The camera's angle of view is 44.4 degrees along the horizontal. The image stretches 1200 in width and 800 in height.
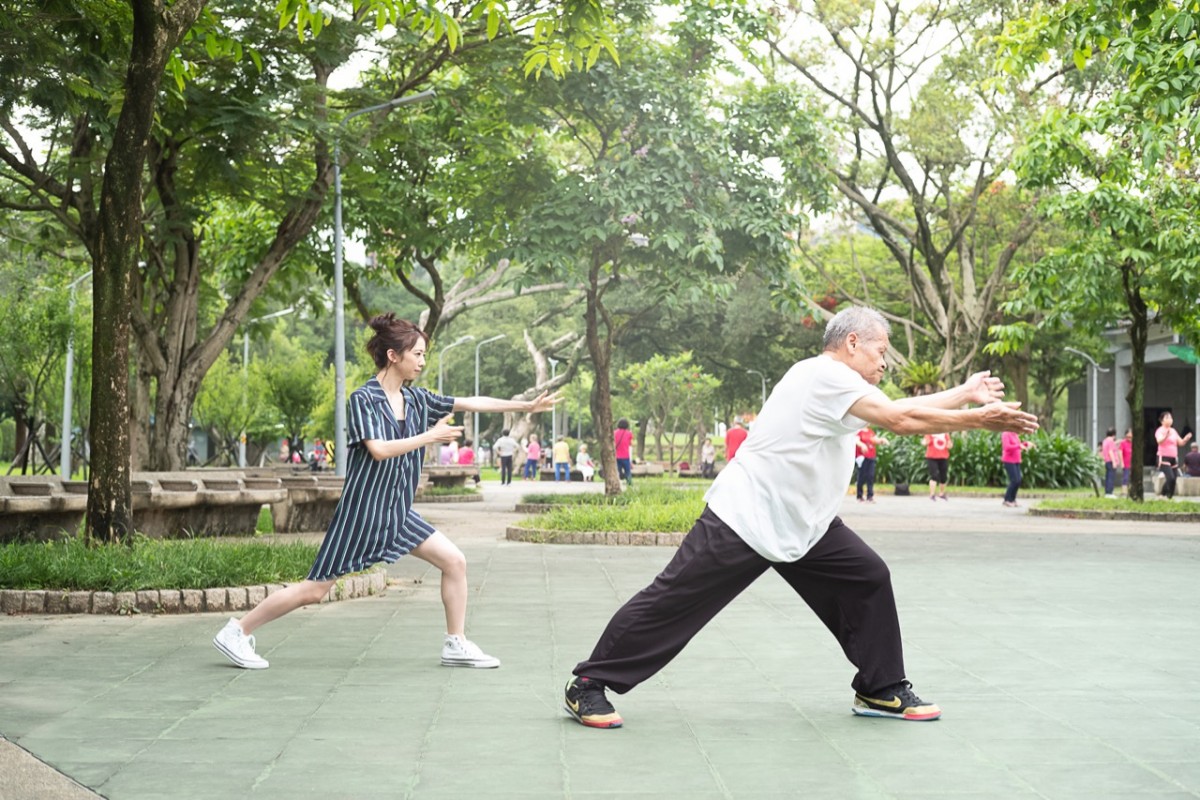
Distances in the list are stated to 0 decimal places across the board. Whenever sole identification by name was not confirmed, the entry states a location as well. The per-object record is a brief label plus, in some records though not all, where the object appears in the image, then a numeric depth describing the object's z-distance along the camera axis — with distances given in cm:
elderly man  568
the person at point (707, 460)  5350
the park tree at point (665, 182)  2081
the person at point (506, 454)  4150
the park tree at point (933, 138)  3203
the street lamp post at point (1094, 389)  5441
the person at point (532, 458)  4853
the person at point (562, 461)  4438
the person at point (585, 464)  4512
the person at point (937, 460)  2808
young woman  693
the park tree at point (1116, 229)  2052
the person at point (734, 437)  2606
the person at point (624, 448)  3247
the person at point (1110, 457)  3134
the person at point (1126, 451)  3334
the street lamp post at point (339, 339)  2191
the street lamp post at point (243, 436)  4418
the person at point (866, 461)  2834
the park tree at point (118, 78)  1071
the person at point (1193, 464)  3550
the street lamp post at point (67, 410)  3281
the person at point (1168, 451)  3158
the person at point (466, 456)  4544
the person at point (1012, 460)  2627
